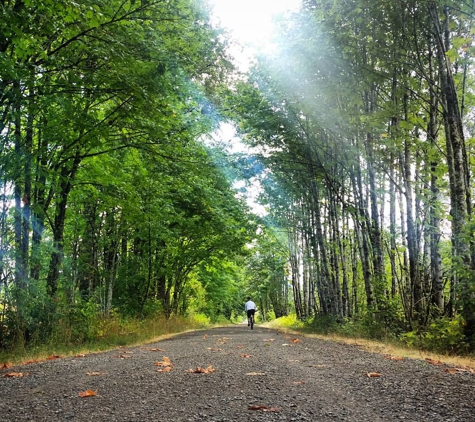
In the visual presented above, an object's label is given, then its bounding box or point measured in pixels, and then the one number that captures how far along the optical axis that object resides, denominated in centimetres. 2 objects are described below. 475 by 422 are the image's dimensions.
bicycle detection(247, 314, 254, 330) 2331
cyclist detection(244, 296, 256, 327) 2298
